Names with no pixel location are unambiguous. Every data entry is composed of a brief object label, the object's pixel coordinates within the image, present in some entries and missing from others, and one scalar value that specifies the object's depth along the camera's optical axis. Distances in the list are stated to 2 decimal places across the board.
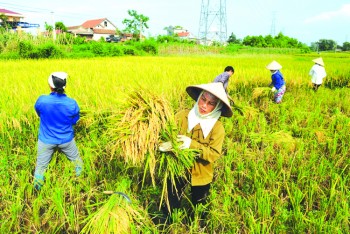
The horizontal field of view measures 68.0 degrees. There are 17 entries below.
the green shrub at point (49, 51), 10.56
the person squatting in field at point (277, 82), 4.68
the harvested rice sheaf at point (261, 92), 4.68
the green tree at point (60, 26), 35.75
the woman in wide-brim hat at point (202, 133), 1.70
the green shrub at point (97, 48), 13.96
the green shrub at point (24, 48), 10.67
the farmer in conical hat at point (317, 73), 5.84
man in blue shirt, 2.12
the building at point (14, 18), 36.59
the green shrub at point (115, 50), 14.28
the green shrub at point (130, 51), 15.56
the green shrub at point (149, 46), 17.81
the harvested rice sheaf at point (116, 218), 1.48
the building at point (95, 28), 44.53
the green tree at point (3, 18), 31.15
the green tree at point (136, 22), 34.38
